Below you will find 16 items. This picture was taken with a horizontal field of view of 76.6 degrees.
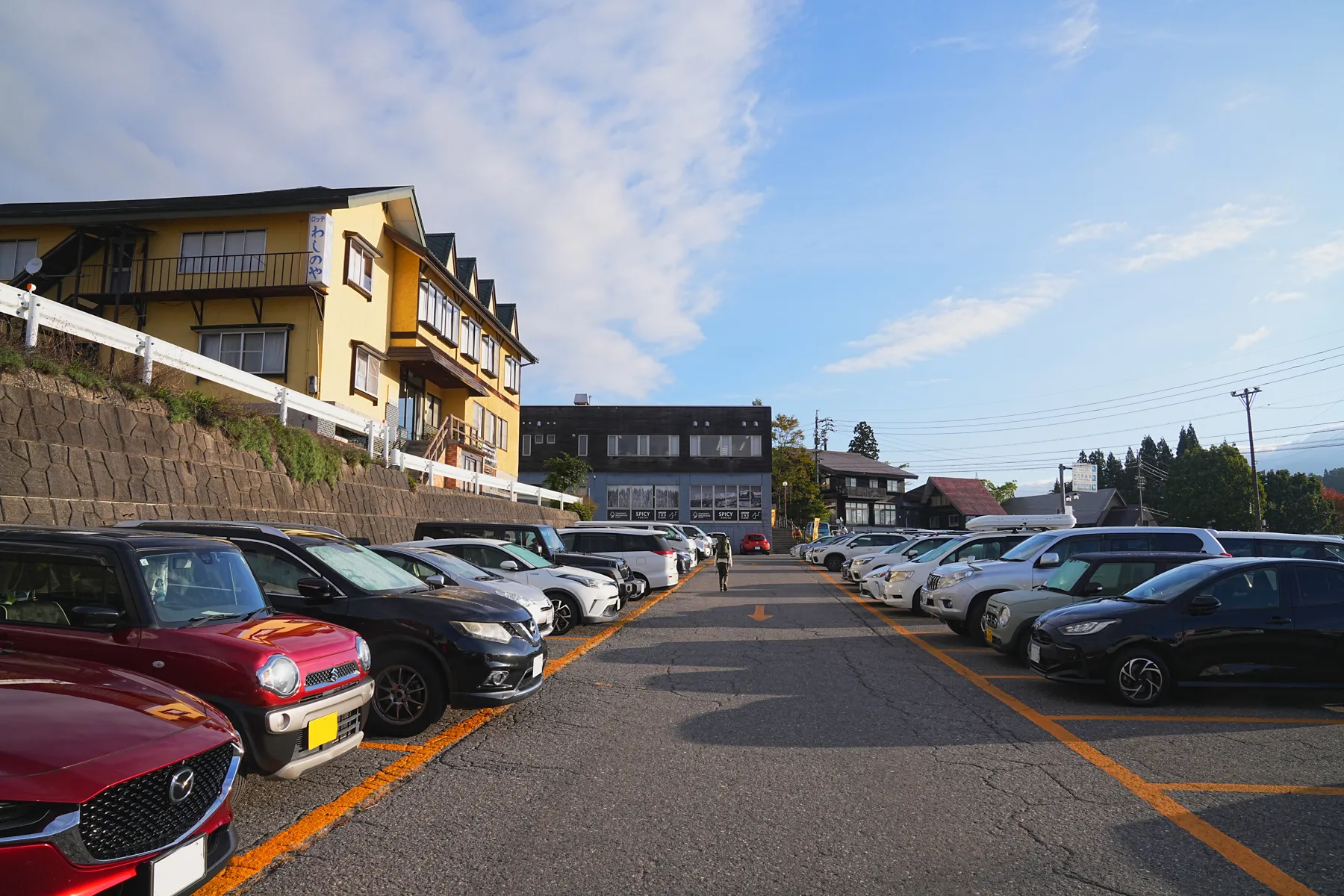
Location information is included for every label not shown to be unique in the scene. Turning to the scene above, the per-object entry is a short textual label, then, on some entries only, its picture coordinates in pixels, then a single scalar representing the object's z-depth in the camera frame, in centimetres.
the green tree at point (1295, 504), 7425
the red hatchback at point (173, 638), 460
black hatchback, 796
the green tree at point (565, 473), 4306
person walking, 2138
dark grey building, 6116
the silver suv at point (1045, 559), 1227
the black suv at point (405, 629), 663
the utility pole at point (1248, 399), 4869
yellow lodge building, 2331
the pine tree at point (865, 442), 11181
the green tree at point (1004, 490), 11056
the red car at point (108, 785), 271
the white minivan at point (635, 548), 1975
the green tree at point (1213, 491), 7100
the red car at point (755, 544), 5419
